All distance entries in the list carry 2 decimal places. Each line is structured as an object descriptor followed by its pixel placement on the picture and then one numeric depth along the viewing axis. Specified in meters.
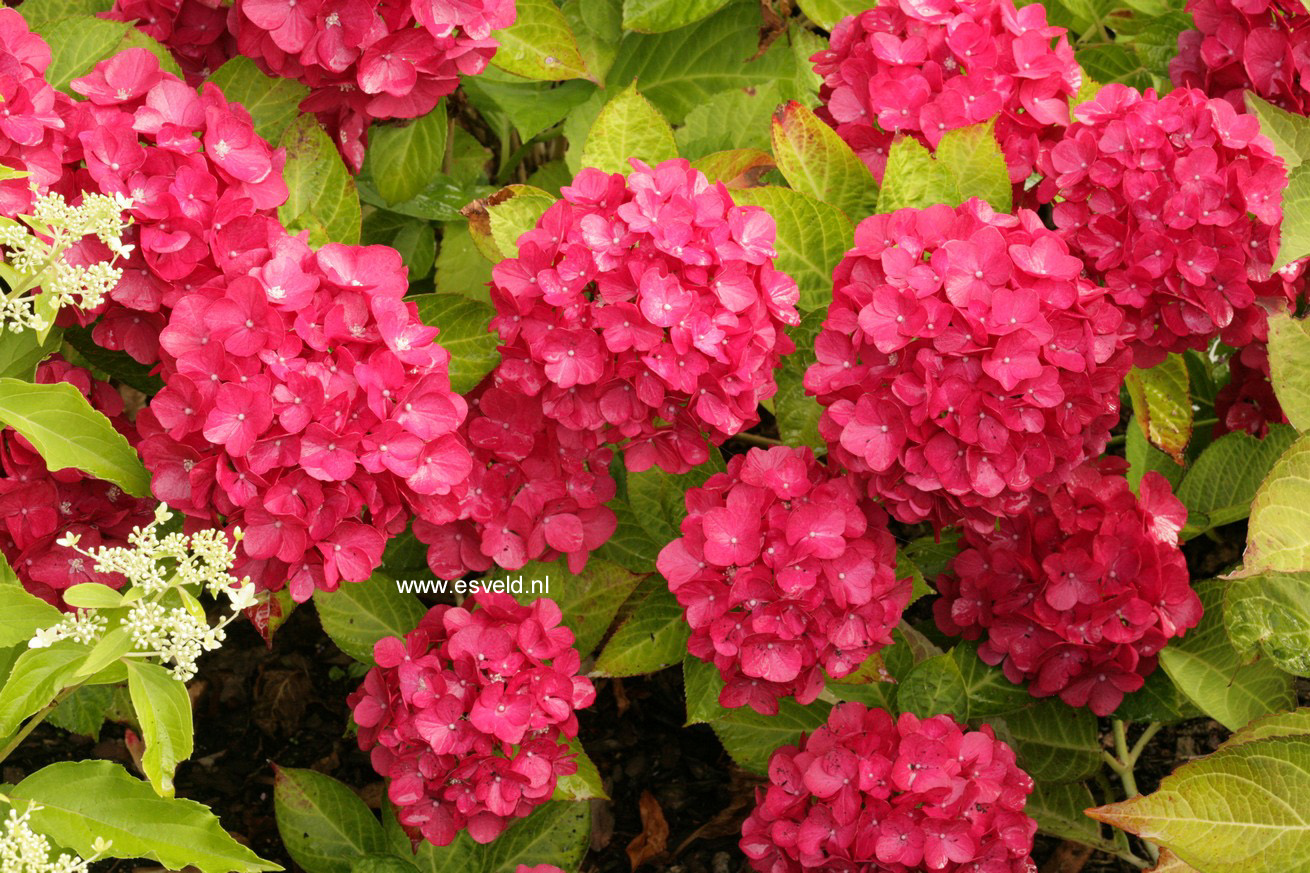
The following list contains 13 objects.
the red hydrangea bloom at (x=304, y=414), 1.54
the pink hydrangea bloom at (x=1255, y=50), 1.71
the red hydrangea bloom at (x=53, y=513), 1.60
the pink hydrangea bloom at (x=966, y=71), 1.69
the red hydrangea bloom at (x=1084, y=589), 1.69
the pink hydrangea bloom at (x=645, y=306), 1.58
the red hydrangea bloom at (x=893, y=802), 1.63
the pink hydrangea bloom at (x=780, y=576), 1.62
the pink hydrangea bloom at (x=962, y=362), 1.59
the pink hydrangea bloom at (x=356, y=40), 1.64
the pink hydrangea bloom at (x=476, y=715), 1.65
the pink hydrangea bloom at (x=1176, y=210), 1.64
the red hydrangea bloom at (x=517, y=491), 1.65
